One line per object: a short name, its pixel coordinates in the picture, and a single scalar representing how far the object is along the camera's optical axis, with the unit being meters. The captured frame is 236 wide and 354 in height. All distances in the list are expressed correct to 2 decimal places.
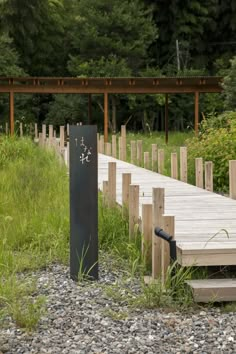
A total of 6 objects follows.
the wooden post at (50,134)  15.70
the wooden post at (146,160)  12.78
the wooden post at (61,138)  14.40
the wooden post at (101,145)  17.84
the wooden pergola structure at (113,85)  23.09
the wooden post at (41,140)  16.61
